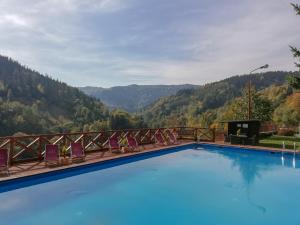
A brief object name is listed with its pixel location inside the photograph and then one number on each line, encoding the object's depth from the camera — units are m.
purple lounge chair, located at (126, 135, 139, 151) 9.71
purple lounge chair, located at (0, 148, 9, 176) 6.14
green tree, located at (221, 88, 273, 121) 22.05
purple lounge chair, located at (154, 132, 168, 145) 11.52
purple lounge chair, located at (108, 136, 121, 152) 9.36
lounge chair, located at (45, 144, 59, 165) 7.04
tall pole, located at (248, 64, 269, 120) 13.18
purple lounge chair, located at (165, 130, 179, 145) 11.95
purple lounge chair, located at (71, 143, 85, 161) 7.69
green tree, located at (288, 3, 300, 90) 11.91
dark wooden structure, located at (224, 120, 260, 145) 11.79
